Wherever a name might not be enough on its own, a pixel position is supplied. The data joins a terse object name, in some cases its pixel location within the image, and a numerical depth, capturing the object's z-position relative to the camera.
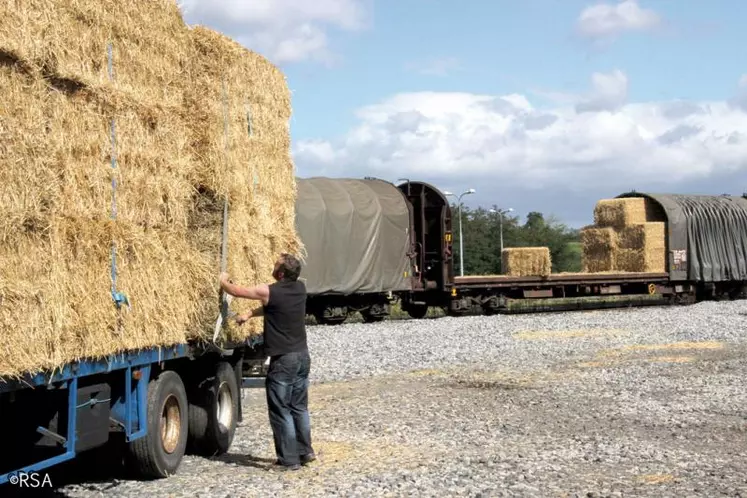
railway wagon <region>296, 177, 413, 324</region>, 25.47
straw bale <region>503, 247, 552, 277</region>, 32.16
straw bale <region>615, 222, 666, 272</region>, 34.75
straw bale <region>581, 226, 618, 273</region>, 36.12
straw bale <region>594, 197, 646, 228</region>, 35.53
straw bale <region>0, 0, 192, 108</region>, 6.19
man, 8.62
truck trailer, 6.24
